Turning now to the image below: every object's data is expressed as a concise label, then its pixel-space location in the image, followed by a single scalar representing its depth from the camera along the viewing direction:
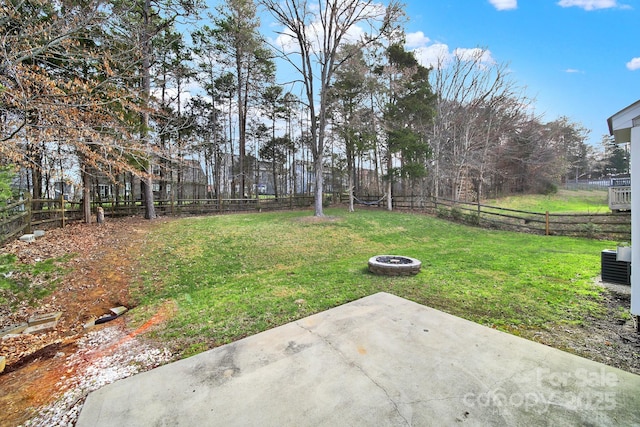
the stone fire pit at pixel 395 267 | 4.54
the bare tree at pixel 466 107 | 16.31
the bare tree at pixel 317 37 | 11.03
